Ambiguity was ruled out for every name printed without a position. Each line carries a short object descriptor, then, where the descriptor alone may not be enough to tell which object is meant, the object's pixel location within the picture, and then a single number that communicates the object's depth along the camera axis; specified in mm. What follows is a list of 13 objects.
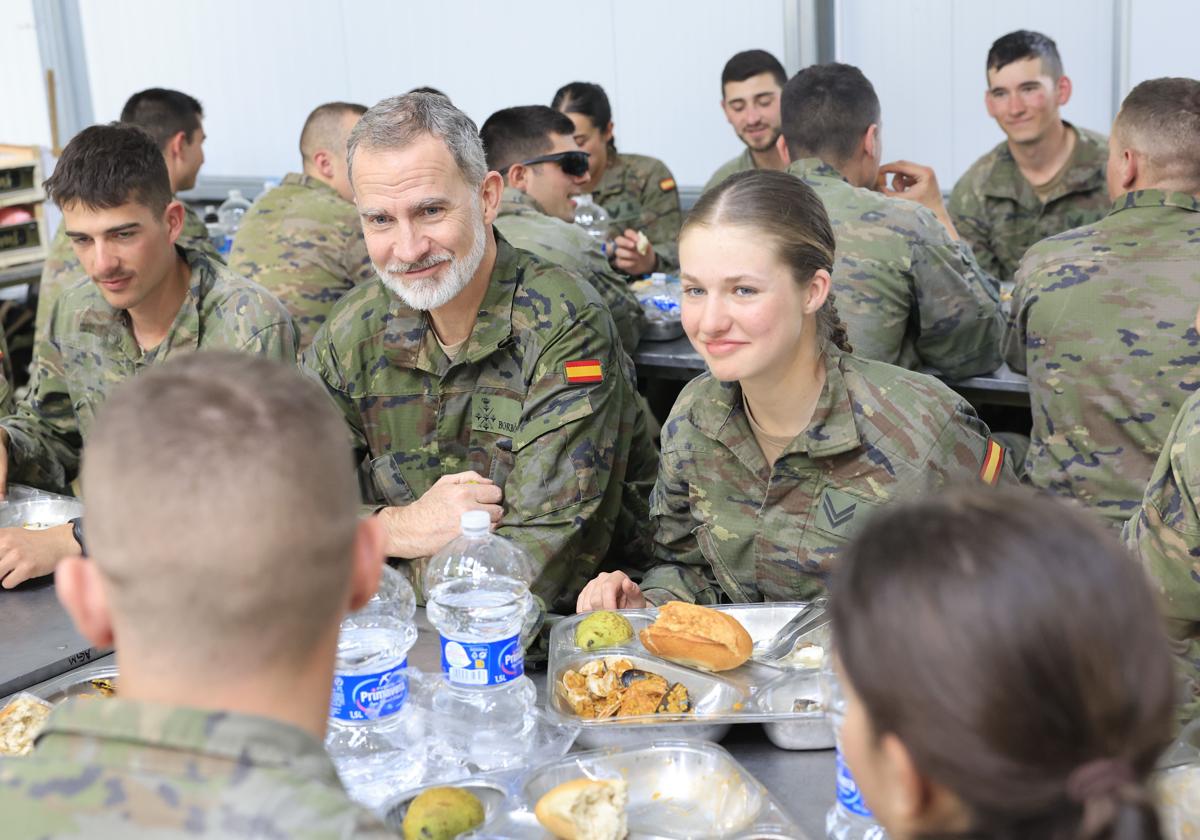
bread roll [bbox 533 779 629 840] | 1551
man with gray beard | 2641
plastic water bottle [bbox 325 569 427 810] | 1773
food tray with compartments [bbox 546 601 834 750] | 1761
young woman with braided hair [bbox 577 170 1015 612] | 2344
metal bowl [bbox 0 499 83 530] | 2859
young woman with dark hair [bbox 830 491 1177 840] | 916
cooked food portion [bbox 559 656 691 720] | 1843
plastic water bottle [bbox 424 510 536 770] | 1836
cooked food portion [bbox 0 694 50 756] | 1877
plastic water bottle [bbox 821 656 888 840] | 1539
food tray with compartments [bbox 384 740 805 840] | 1586
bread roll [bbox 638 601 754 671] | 1918
